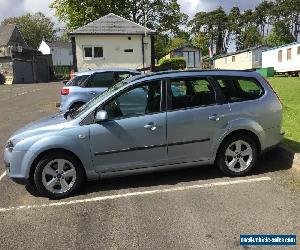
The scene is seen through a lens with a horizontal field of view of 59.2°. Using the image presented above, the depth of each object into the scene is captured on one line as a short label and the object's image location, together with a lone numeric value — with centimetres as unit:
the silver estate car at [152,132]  381
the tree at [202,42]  6540
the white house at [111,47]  2165
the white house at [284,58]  2437
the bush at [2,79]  3270
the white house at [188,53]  4579
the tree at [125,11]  3381
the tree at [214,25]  7044
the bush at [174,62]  2844
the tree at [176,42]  5734
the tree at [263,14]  6094
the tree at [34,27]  6086
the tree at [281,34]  5275
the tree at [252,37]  6037
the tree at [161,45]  3924
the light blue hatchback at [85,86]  791
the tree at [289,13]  5353
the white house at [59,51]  5373
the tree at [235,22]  6700
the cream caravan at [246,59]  3623
